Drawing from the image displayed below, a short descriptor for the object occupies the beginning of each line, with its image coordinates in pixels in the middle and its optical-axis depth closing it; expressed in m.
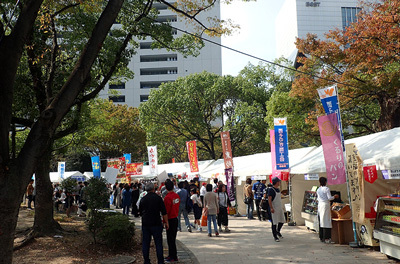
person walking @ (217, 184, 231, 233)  10.88
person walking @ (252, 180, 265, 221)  13.00
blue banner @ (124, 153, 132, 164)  25.74
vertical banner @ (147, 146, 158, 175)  22.84
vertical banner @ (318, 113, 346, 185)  8.24
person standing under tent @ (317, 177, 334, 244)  8.51
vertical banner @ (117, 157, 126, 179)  25.94
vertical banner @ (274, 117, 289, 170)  12.17
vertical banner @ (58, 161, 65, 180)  26.29
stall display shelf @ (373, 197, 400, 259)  6.43
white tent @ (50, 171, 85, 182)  27.63
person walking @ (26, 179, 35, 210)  17.97
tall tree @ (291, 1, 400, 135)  11.71
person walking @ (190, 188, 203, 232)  11.80
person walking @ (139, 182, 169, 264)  6.52
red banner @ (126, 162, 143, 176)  23.94
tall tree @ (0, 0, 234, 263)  4.55
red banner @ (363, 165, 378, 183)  7.69
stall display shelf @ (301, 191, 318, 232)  10.21
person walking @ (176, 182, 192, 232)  11.23
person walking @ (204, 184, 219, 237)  10.14
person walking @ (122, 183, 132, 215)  16.14
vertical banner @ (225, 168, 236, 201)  14.85
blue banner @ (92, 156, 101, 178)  23.73
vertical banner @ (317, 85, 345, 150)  8.42
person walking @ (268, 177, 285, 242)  8.97
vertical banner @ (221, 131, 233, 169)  15.35
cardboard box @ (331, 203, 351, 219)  8.67
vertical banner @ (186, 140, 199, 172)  19.81
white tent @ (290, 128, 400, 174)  7.25
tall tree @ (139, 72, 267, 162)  27.80
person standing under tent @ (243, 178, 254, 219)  14.32
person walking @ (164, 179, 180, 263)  7.18
